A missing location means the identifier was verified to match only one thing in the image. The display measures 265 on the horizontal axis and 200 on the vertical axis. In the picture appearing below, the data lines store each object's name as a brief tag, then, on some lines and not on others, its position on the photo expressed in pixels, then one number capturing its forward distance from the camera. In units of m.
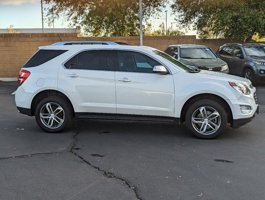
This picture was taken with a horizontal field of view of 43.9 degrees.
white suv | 5.83
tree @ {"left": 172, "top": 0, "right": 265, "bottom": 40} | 15.97
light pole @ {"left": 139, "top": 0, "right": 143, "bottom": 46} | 13.23
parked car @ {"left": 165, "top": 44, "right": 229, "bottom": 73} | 11.66
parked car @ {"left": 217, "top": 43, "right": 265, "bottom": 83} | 12.21
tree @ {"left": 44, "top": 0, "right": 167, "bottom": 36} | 17.08
